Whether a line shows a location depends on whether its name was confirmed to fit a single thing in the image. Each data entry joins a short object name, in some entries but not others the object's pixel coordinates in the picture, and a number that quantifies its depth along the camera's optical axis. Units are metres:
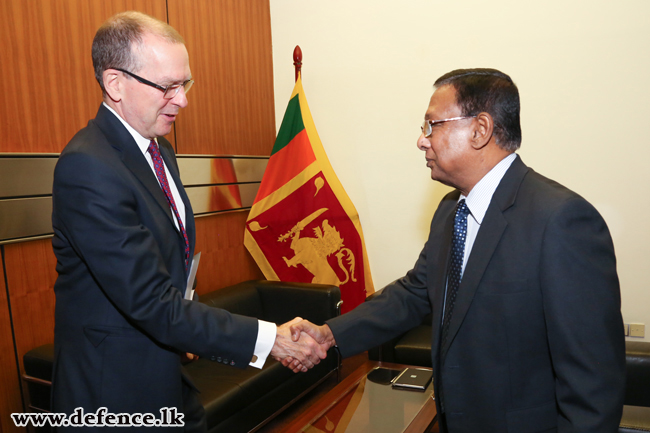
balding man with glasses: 1.27
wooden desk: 2.09
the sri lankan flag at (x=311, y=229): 3.54
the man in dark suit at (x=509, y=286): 1.11
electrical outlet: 3.15
